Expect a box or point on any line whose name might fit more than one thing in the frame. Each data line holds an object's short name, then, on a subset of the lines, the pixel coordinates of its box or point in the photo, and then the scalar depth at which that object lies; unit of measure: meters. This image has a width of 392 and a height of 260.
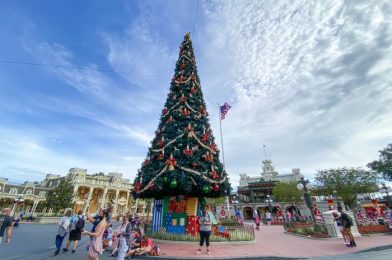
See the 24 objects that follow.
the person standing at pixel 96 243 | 4.54
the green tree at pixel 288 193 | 41.75
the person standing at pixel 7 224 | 6.52
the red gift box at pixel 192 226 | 11.09
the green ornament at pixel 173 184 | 10.04
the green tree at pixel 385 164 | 34.19
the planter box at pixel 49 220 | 27.74
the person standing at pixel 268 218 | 26.91
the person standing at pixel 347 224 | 8.92
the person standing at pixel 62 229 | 7.73
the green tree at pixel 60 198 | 29.55
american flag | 21.49
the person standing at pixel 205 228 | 7.82
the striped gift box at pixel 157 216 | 12.31
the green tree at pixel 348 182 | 32.44
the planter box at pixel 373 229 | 12.99
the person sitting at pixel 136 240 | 7.62
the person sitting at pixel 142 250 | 7.22
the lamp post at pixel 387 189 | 20.93
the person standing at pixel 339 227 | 9.50
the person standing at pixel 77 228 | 8.24
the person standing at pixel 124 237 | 6.19
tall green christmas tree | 10.68
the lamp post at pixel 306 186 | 13.95
